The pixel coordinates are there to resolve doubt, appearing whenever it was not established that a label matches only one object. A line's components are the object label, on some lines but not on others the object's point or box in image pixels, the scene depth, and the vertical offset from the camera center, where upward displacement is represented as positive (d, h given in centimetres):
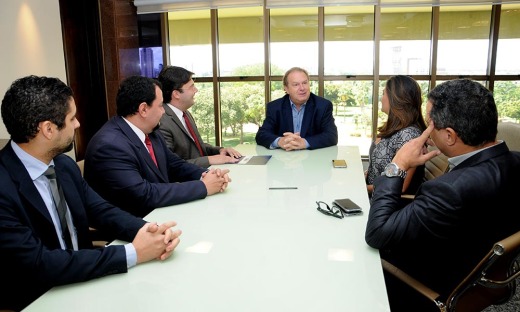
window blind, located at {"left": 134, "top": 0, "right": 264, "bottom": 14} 568 +99
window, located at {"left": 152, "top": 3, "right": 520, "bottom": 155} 546 +27
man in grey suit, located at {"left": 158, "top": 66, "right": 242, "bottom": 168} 314 -35
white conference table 119 -64
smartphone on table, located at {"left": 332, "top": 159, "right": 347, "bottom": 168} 287 -62
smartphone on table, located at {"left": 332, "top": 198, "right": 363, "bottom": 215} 190 -61
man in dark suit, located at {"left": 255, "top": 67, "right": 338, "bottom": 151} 374 -39
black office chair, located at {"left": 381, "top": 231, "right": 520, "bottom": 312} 135 -77
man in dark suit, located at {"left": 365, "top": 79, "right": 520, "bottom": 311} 143 -45
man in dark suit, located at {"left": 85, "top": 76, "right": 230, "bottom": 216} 209 -45
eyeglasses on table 187 -62
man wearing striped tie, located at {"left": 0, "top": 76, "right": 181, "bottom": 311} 134 -51
